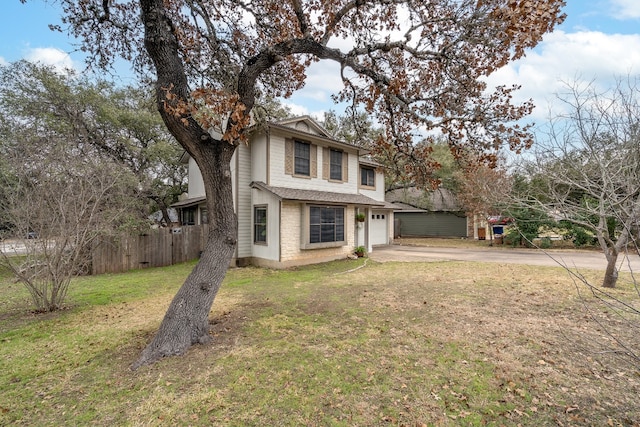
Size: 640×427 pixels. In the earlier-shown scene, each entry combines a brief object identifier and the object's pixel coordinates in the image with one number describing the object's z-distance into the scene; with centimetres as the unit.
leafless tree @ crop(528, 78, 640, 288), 405
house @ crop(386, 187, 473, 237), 2227
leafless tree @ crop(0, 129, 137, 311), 582
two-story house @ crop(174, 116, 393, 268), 1107
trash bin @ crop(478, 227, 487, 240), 2125
